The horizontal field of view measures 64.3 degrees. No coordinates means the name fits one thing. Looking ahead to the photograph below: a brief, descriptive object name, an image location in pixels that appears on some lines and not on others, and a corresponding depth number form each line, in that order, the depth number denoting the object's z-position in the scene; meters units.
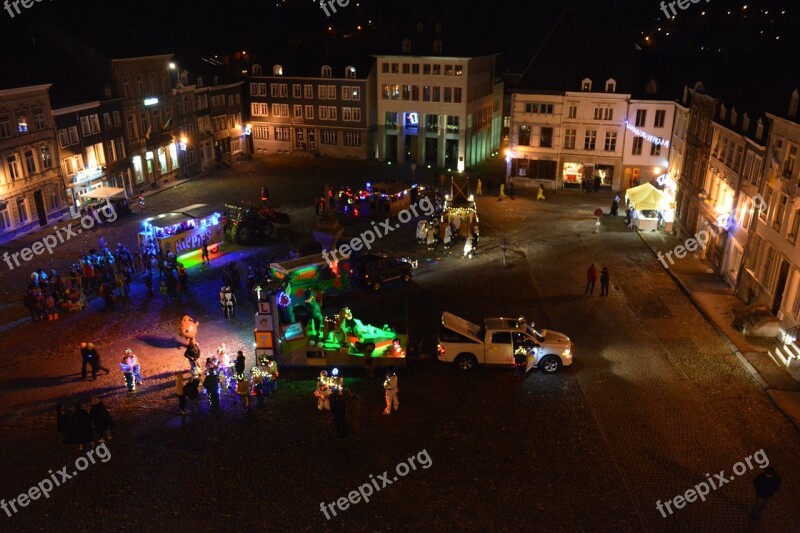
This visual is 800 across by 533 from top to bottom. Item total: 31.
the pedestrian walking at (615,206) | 43.17
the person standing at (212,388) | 20.12
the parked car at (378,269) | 30.92
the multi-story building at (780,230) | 25.17
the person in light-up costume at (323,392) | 20.42
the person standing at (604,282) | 30.03
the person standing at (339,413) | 18.67
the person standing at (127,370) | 21.52
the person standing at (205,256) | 34.94
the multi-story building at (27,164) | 38.59
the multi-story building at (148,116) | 49.03
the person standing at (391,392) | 19.83
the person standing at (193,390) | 19.86
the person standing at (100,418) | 18.22
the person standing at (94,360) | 22.08
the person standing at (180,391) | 19.54
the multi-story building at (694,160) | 37.16
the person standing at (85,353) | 22.05
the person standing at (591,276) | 29.91
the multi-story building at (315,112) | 62.62
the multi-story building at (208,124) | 55.72
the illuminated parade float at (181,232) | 34.09
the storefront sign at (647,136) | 49.09
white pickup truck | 22.80
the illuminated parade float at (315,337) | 23.09
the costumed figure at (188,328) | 24.88
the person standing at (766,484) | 15.65
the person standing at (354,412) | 18.81
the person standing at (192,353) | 22.84
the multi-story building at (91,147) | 43.53
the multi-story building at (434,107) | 59.09
